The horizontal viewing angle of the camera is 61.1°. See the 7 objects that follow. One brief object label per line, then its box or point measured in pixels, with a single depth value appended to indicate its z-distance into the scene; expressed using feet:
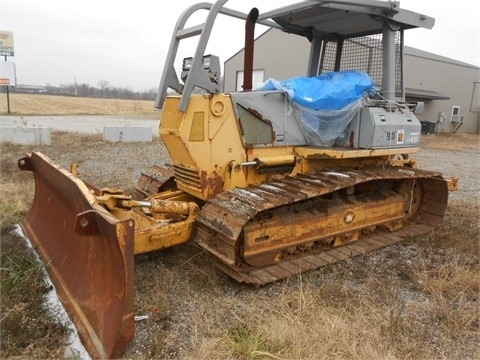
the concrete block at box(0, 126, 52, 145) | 40.60
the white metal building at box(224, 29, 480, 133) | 79.61
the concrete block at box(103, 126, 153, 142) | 46.42
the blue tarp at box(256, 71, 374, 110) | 14.61
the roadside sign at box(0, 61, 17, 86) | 96.80
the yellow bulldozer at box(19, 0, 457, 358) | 10.66
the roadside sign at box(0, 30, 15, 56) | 101.09
